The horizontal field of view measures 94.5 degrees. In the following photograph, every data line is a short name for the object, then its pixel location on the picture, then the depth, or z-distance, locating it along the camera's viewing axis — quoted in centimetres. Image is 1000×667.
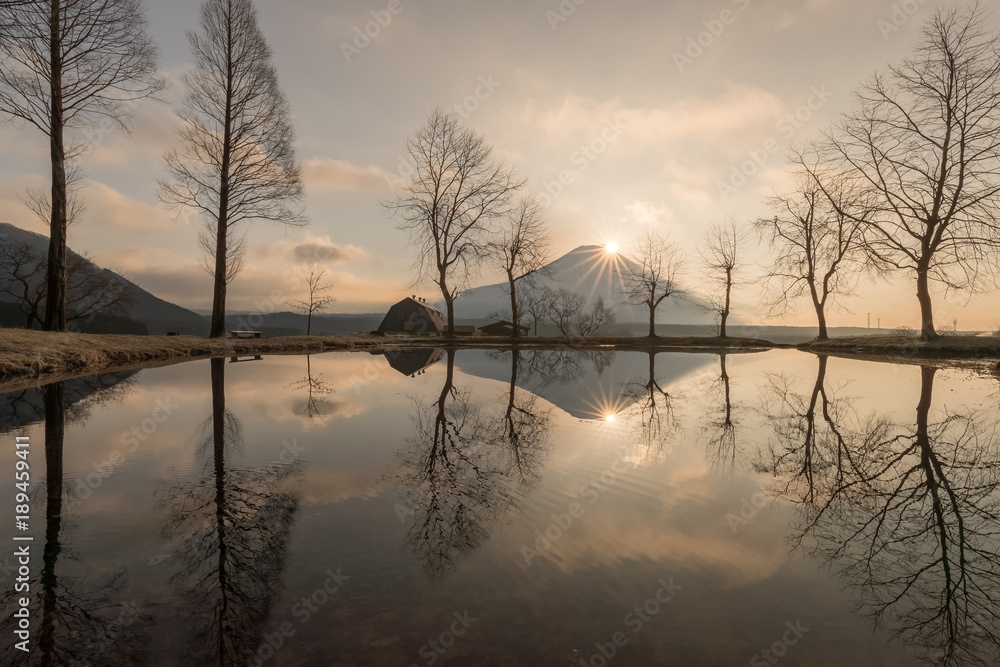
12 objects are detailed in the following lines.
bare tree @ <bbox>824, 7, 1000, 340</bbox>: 1989
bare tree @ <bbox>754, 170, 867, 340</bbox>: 3194
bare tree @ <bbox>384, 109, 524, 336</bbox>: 3291
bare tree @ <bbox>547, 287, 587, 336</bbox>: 6400
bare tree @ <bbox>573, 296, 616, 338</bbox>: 5856
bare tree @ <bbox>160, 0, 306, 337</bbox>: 2120
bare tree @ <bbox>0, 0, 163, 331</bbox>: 1477
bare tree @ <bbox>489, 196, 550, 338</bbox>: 3838
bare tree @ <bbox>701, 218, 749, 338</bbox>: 4038
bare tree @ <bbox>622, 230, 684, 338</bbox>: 3947
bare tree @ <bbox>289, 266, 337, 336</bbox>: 5234
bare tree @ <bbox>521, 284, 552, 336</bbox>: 6461
